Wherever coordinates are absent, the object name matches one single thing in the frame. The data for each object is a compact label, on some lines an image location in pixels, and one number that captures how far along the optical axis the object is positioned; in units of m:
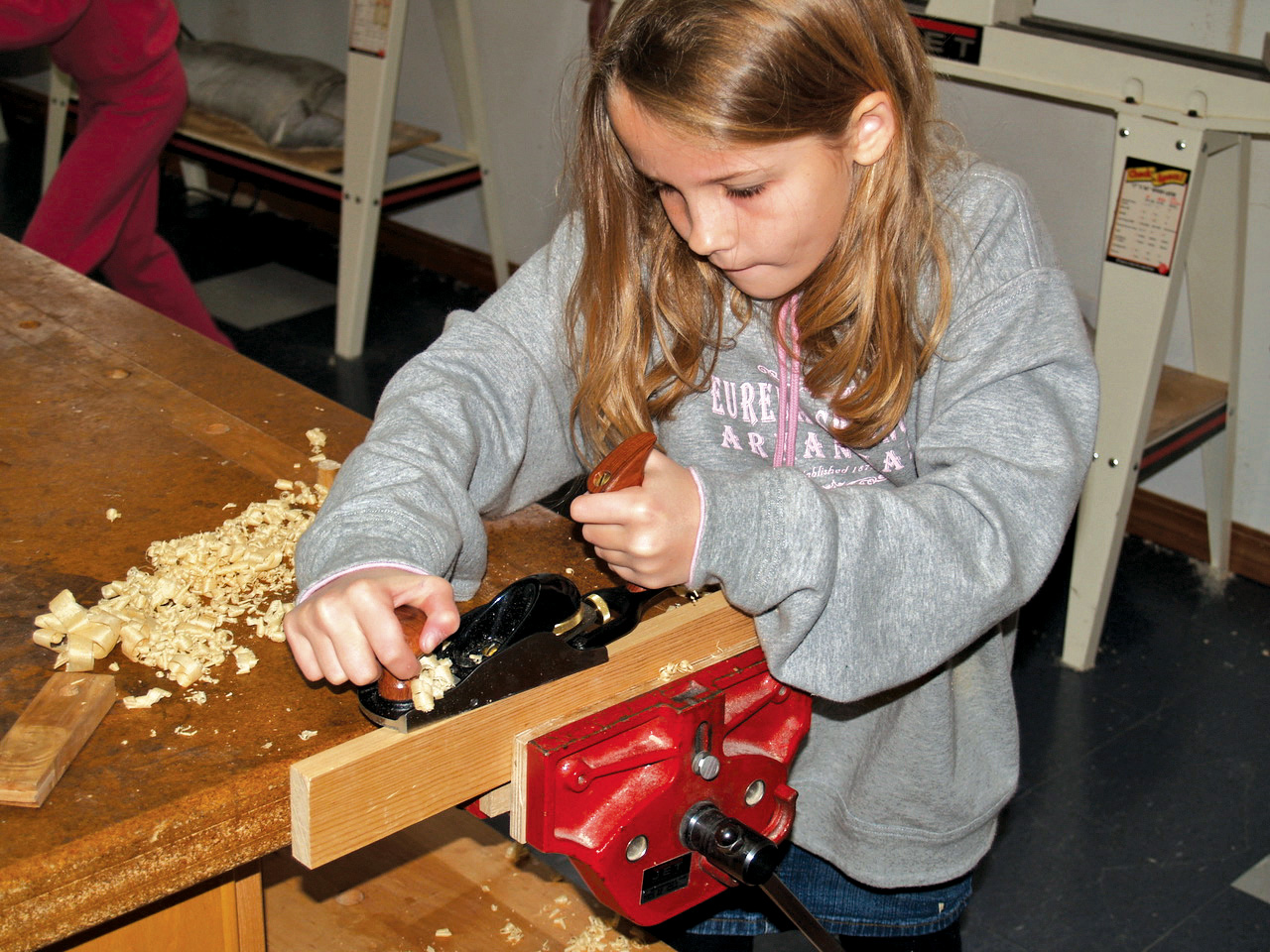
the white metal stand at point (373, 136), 3.20
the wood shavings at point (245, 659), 0.90
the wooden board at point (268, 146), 3.53
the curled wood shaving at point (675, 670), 0.89
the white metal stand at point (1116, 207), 1.93
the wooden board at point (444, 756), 0.74
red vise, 0.81
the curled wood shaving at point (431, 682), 0.79
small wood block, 0.75
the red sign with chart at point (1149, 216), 2.06
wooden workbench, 0.74
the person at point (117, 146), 2.86
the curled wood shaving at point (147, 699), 0.85
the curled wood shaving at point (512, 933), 1.13
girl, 0.83
